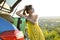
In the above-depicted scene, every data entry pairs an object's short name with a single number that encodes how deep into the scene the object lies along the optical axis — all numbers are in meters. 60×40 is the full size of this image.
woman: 2.33
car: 1.62
